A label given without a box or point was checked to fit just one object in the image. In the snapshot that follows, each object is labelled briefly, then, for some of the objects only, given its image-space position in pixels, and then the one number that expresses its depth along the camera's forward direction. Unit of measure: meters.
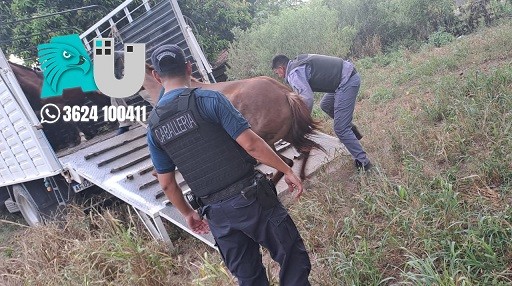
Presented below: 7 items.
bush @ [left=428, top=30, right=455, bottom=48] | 10.53
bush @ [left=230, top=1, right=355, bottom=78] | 10.62
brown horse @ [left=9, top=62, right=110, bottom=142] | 5.86
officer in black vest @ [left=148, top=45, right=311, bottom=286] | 2.10
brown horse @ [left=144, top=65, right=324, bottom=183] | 3.72
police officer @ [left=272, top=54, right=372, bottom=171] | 3.88
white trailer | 4.21
